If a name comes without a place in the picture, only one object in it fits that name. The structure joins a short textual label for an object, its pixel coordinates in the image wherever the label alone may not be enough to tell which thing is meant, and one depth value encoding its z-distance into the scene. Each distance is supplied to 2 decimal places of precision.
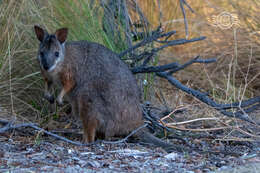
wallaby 8.01
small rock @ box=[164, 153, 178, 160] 6.90
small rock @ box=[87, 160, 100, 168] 6.23
